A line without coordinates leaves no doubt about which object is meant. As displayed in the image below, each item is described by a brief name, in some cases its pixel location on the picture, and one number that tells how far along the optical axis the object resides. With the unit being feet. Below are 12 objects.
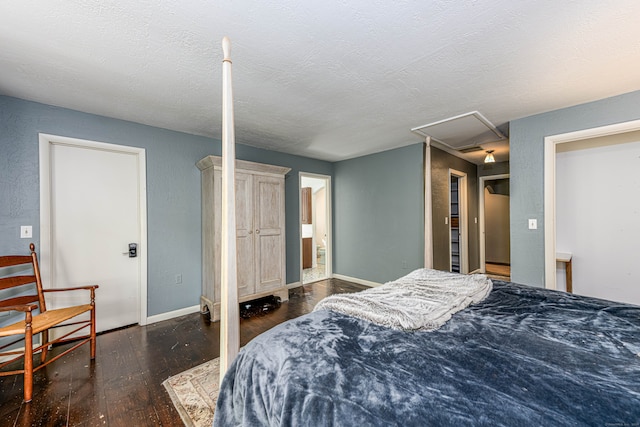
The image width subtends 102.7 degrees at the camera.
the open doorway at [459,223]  16.37
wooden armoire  10.09
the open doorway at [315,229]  16.81
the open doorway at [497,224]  20.12
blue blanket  2.45
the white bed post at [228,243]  3.96
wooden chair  6.17
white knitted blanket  4.24
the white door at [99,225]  8.48
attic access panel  9.75
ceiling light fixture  13.60
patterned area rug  5.19
